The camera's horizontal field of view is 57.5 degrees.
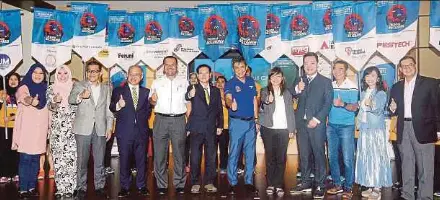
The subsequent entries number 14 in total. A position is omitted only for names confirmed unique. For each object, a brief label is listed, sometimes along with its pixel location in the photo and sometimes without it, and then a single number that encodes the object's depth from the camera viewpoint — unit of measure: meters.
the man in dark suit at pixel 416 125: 3.73
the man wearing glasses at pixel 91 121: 3.98
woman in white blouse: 4.08
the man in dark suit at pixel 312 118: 4.05
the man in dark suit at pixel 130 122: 4.04
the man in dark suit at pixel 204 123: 4.17
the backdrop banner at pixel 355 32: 5.10
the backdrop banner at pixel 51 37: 5.59
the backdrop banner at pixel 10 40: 5.18
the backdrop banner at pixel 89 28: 5.84
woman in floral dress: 3.95
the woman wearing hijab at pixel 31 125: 4.07
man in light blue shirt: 4.09
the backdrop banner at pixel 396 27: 4.99
